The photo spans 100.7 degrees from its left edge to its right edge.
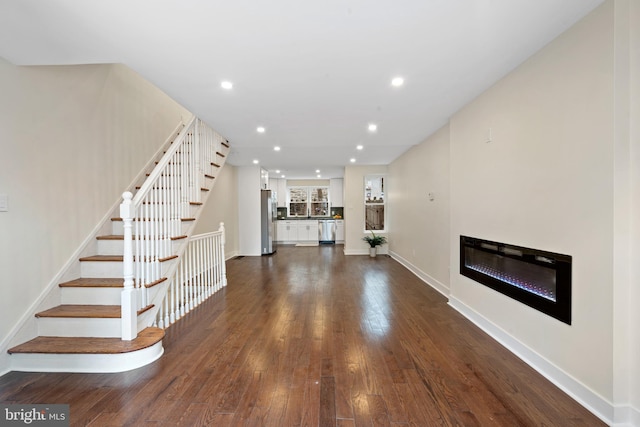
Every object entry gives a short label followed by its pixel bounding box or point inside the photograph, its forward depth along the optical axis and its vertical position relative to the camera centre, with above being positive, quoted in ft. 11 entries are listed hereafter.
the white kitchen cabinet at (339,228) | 31.89 -2.10
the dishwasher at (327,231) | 31.65 -2.43
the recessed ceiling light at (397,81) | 7.88 +3.92
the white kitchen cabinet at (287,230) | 32.11 -2.31
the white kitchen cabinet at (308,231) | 31.76 -2.43
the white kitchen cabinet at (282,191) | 33.19 +2.52
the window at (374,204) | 24.22 +0.59
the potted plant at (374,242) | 22.90 -2.74
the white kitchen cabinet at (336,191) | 32.83 +2.44
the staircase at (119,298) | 6.62 -2.52
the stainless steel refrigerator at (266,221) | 23.84 -0.90
